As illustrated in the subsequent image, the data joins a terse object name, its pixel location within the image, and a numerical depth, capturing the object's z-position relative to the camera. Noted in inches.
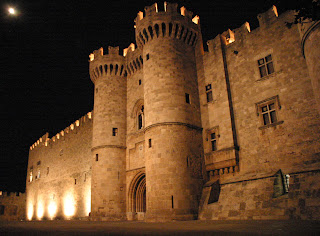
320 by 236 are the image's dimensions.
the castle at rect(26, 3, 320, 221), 414.9
